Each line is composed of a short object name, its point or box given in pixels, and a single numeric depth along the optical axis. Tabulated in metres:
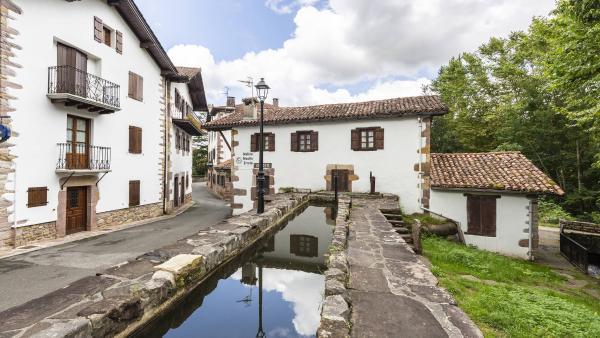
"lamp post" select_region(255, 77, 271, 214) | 8.66
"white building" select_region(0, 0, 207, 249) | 9.52
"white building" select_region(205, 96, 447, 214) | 13.76
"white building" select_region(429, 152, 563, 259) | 11.68
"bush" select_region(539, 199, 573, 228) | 20.92
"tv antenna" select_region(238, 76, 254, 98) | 16.20
